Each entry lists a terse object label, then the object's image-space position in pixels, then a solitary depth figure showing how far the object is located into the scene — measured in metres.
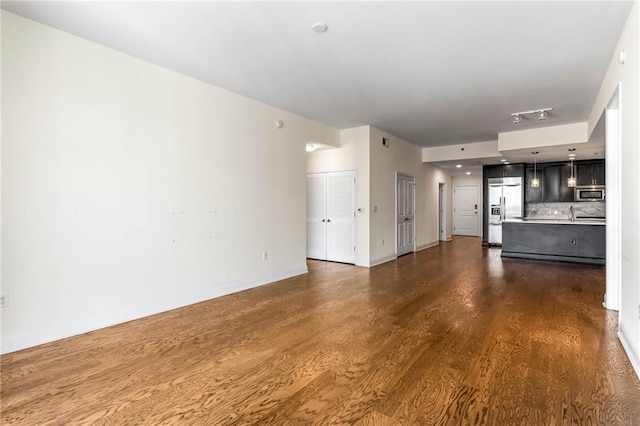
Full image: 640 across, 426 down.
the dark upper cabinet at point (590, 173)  8.18
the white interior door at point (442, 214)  10.85
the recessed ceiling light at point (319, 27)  2.75
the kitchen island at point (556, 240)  6.54
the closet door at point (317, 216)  7.14
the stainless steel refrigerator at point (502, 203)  9.10
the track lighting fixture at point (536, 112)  5.18
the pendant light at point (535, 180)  8.31
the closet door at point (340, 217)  6.70
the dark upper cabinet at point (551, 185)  8.55
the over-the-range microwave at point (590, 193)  8.21
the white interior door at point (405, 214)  7.59
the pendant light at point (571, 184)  7.85
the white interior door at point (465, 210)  12.02
